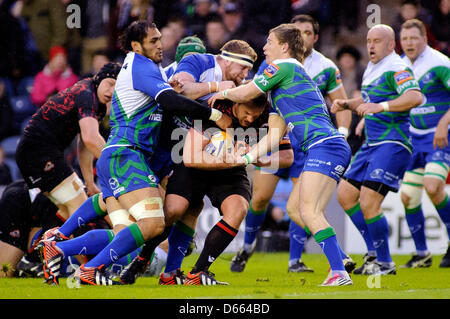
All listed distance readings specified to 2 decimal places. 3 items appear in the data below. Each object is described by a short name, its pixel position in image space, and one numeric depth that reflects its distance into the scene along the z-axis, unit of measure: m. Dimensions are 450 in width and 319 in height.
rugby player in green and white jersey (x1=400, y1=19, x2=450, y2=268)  16.50
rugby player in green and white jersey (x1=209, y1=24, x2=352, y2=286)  11.12
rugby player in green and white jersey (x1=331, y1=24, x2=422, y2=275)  14.24
